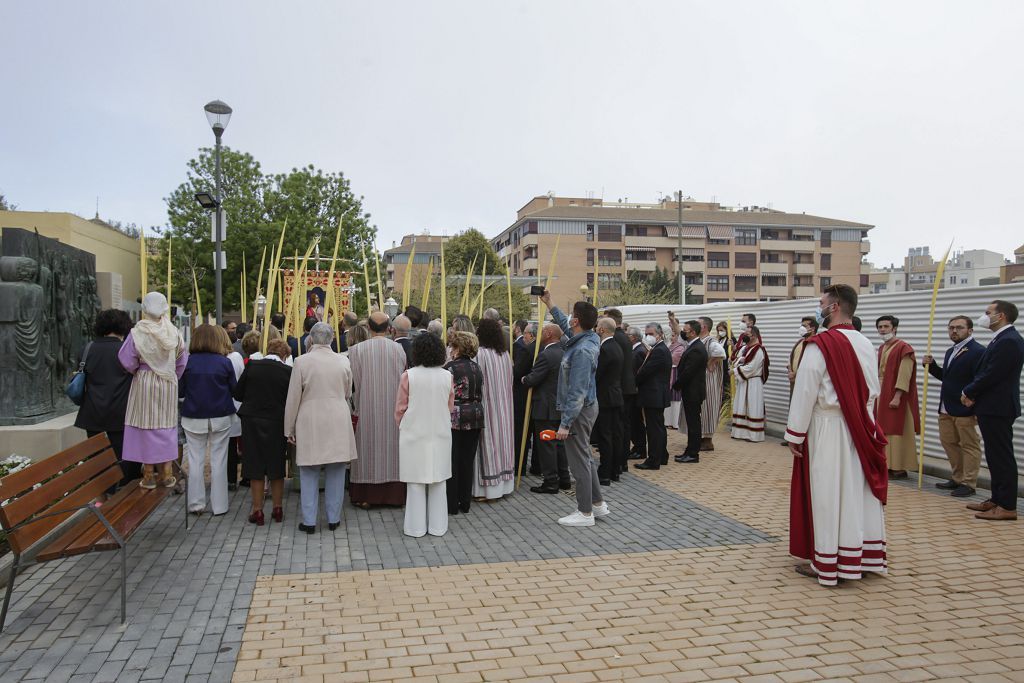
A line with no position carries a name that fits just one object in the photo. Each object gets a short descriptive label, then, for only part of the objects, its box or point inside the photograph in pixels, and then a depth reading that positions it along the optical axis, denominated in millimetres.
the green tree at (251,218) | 30484
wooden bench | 4285
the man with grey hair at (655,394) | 9688
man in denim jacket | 6570
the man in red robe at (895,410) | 8992
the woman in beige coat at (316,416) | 6496
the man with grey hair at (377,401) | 7281
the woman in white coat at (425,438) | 6516
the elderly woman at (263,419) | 6664
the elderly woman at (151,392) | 6414
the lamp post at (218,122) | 12102
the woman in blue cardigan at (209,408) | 6977
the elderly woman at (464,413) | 7074
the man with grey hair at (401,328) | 8383
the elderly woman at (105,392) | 6898
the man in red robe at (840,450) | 5223
